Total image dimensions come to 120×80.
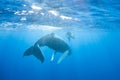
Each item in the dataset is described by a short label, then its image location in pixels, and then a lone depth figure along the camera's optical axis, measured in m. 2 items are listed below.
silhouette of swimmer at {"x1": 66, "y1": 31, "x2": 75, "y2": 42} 9.16
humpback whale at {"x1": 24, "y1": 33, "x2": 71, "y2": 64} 7.09
